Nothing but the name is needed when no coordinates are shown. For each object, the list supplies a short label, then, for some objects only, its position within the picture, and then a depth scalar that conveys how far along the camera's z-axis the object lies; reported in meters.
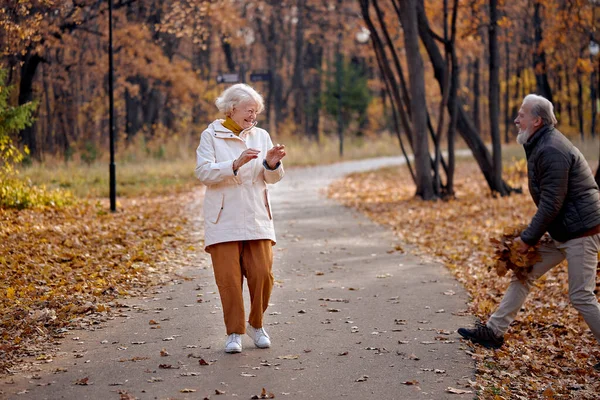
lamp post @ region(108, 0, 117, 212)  15.81
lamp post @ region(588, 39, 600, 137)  34.25
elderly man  6.16
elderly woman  6.43
